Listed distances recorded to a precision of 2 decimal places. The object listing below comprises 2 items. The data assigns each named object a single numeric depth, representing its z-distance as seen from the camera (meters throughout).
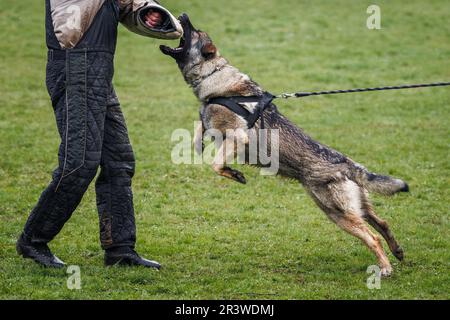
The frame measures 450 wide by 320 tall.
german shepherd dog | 12.80
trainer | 11.55
